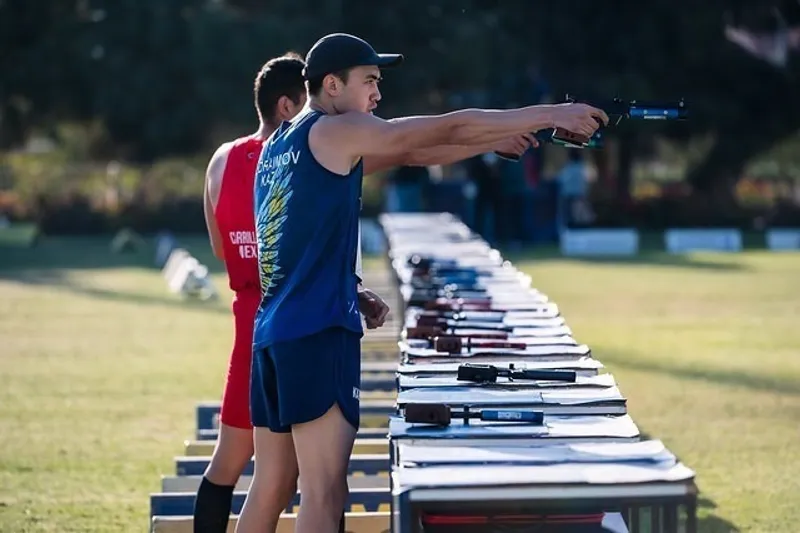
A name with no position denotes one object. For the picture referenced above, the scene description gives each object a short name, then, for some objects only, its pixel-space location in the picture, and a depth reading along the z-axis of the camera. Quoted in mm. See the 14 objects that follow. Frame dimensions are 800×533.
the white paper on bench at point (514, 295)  18266
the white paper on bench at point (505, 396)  11391
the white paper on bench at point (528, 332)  15047
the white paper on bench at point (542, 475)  9008
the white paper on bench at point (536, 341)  14375
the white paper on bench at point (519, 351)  13695
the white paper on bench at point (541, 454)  9578
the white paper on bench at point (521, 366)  12844
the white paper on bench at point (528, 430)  10336
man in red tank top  13039
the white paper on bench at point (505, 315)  16141
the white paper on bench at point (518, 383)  12141
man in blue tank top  10922
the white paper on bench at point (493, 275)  21250
